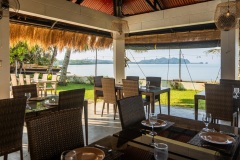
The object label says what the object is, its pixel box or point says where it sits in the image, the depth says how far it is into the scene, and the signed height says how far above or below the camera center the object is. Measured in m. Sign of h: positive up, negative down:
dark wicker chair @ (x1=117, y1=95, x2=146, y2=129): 1.85 -0.37
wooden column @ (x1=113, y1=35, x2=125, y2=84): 6.43 +0.54
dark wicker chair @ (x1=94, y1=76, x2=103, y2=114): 5.02 -0.34
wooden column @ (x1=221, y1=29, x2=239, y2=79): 4.42 +0.49
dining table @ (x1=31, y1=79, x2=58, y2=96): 7.19 -0.25
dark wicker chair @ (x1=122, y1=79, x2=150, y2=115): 4.10 -0.28
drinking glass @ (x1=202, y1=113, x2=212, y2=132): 1.70 -0.39
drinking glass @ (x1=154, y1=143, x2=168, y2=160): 1.07 -0.44
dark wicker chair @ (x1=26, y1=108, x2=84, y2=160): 1.27 -0.42
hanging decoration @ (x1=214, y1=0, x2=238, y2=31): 3.46 +1.06
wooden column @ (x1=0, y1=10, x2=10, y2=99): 3.49 +0.34
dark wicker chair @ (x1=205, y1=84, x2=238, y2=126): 3.04 -0.45
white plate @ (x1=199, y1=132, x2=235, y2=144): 1.40 -0.48
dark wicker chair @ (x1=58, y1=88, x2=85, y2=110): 2.52 -0.33
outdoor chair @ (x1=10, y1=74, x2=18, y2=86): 6.91 -0.13
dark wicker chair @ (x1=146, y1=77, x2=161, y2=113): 5.07 -0.16
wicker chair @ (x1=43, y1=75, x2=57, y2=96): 7.21 -0.42
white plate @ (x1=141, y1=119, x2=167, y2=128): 1.77 -0.46
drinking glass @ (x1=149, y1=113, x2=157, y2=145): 1.72 -0.41
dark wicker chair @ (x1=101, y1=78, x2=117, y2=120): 4.44 -0.37
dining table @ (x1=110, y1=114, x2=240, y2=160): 1.26 -0.49
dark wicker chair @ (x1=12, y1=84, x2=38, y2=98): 3.00 -0.24
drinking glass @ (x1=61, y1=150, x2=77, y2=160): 1.08 -0.48
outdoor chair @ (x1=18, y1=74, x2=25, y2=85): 7.17 -0.14
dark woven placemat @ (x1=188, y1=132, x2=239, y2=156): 1.26 -0.50
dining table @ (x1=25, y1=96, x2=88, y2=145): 2.38 -0.42
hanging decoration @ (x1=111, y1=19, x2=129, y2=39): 4.90 +1.27
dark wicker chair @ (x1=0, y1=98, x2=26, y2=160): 1.88 -0.50
